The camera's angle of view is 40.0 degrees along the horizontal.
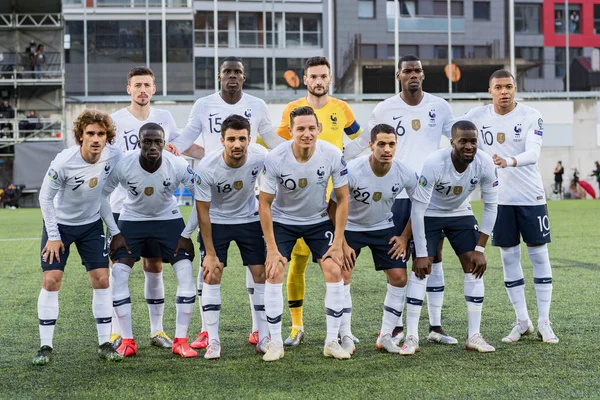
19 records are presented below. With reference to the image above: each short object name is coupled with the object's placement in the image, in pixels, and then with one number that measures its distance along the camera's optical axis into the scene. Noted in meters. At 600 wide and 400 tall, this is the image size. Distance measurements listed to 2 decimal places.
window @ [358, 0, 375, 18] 49.34
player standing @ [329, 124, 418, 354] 6.48
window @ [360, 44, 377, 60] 49.75
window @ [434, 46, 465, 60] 50.19
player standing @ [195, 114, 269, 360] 6.35
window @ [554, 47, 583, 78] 55.19
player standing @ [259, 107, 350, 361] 6.29
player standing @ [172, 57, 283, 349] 7.06
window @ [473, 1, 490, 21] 50.62
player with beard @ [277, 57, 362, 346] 7.17
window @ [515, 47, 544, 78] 54.97
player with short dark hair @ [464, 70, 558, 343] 7.00
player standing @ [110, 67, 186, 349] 7.03
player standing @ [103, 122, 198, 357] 6.59
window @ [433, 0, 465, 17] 50.19
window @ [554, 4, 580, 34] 54.47
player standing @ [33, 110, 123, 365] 6.28
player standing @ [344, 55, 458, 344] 6.93
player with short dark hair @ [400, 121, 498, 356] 6.44
